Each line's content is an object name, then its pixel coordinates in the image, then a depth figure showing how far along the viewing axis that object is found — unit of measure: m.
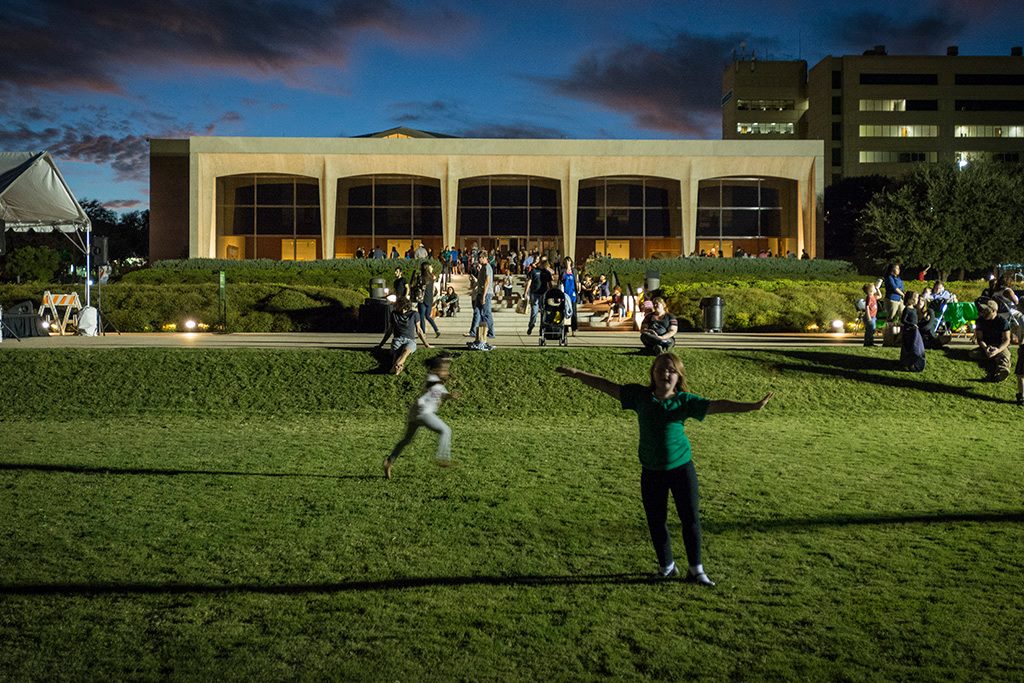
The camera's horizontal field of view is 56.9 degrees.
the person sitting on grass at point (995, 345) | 17.33
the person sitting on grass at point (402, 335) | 16.22
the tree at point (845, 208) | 74.06
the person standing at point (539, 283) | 19.62
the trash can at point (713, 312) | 24.73
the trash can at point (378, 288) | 26.53
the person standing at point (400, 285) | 20.21
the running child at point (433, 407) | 9.22
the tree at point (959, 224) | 44.59
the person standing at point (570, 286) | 20.34
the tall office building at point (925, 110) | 99.25
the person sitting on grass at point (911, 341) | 17.50
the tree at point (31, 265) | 59.31
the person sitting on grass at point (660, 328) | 16.67
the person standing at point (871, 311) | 19.89
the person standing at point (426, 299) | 20.93
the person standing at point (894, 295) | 19.83
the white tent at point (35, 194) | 21.50
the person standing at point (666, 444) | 5.87
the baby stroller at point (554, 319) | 19.12
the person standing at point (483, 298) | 17.69
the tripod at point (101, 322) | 23.32
